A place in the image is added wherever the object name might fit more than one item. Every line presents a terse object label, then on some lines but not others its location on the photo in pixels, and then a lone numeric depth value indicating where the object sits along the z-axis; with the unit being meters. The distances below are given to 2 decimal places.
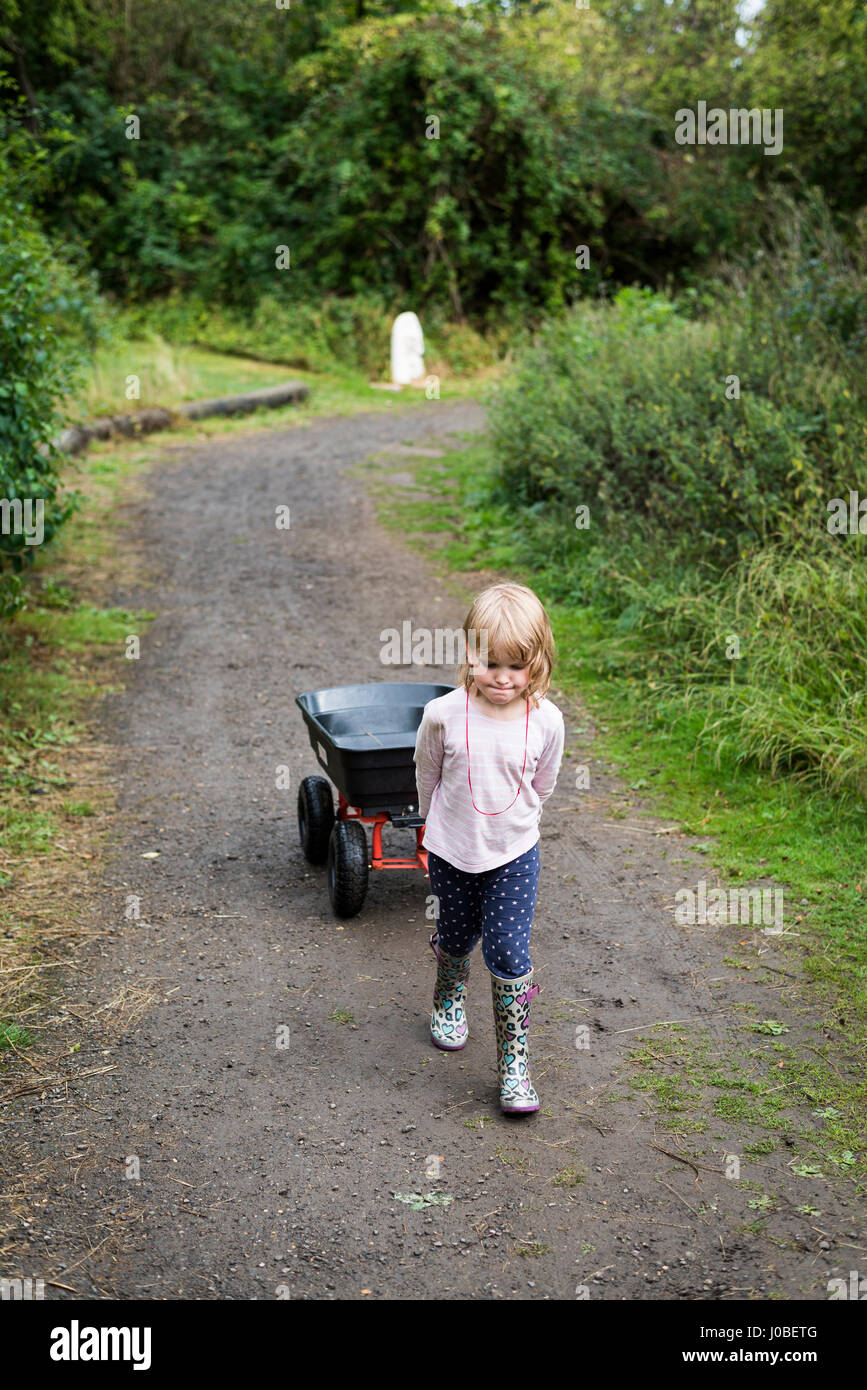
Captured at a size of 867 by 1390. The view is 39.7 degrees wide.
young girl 3.23
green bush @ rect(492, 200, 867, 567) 6.73
